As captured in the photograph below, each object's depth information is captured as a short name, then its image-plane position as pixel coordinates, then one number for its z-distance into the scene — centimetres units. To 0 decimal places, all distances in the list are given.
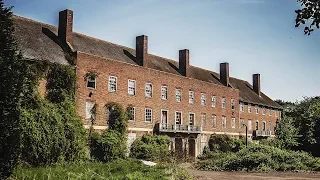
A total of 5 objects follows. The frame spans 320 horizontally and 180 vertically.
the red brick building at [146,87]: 3047
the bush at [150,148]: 3394
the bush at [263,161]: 2992
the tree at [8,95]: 1233
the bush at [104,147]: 3017
